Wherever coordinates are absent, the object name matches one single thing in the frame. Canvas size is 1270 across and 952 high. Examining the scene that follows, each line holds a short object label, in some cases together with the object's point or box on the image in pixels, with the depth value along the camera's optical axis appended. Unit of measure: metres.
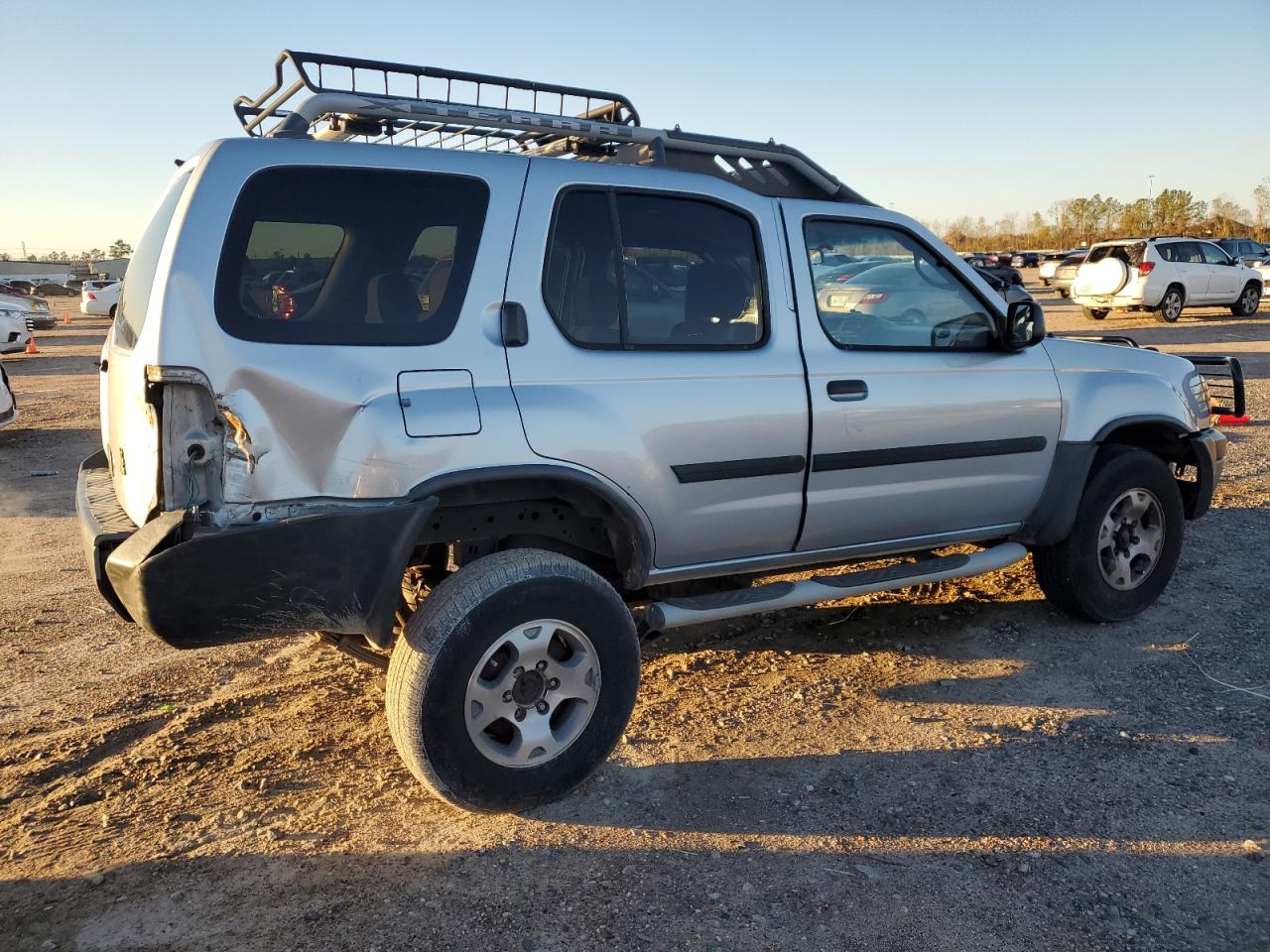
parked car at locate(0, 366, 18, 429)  9.77
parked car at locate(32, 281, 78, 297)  47.75
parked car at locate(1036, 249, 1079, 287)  35.94
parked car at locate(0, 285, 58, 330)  25.73
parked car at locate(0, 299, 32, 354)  17.00
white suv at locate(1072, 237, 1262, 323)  21.48
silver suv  2.96
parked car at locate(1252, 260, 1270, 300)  25.22
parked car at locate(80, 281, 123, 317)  31.00
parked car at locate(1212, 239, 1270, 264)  28.11
